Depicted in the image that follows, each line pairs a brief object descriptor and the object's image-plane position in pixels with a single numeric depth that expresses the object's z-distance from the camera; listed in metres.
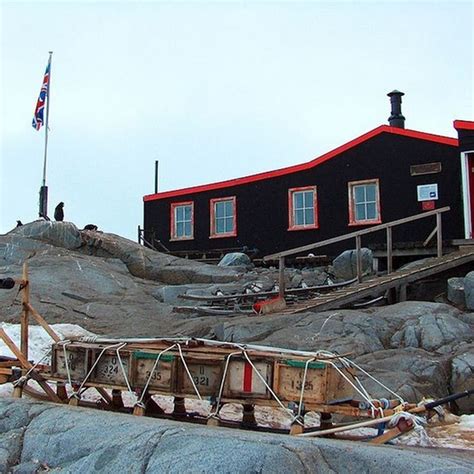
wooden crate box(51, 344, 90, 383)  7.35
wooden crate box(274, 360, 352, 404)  6.02
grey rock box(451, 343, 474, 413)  9.98
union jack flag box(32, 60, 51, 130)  29.50
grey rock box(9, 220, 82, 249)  23.97
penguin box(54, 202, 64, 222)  26.58
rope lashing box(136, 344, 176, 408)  6.74
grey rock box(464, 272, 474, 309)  13.38
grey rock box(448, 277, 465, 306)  13.93
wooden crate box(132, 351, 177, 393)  6.71
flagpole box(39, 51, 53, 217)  27.30
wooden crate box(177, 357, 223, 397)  6.49
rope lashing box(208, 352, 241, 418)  6.35
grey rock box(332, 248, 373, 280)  17.67
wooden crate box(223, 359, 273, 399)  6.25
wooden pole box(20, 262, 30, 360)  7.97
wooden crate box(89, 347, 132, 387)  7.02
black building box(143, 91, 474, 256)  18.80
